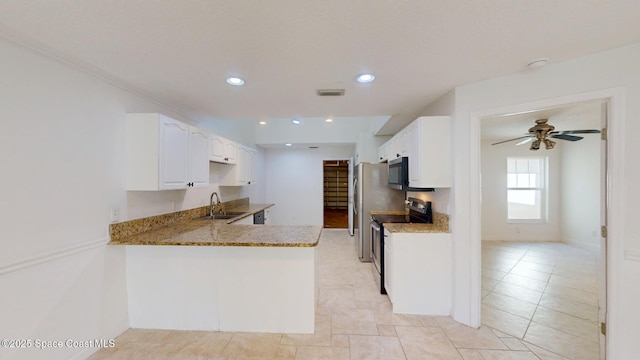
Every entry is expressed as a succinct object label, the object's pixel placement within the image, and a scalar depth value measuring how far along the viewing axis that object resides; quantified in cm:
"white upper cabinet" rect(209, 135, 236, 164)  331
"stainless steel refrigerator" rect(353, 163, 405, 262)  419
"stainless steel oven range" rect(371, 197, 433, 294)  299
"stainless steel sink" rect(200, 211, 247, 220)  360
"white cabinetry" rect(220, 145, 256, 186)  418
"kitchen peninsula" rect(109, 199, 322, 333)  223
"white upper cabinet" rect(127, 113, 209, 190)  232
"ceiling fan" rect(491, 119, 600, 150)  339
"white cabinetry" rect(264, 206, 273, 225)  505
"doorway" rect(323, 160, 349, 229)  1113
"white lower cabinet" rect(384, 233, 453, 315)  250
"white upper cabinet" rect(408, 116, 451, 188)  252
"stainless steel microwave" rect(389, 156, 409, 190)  292
